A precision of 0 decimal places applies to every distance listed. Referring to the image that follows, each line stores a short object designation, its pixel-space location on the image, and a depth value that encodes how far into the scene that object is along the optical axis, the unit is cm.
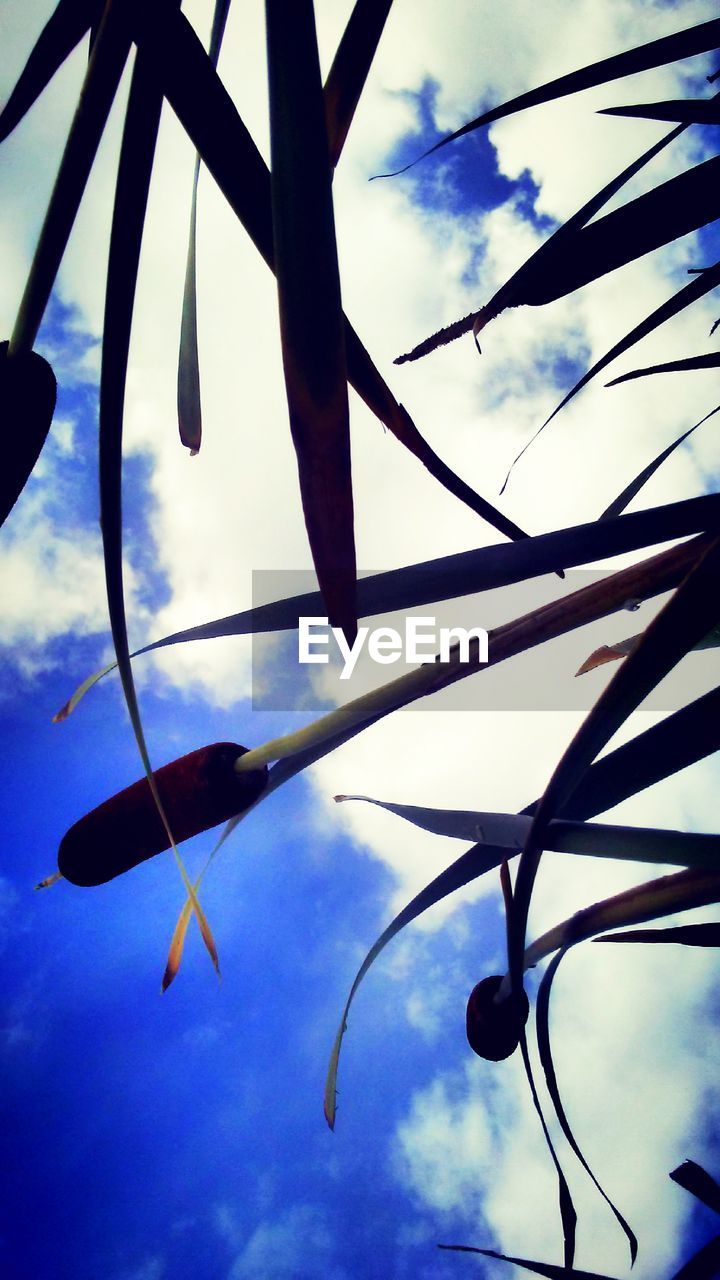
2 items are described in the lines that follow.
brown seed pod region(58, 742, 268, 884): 42
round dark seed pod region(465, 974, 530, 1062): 43
